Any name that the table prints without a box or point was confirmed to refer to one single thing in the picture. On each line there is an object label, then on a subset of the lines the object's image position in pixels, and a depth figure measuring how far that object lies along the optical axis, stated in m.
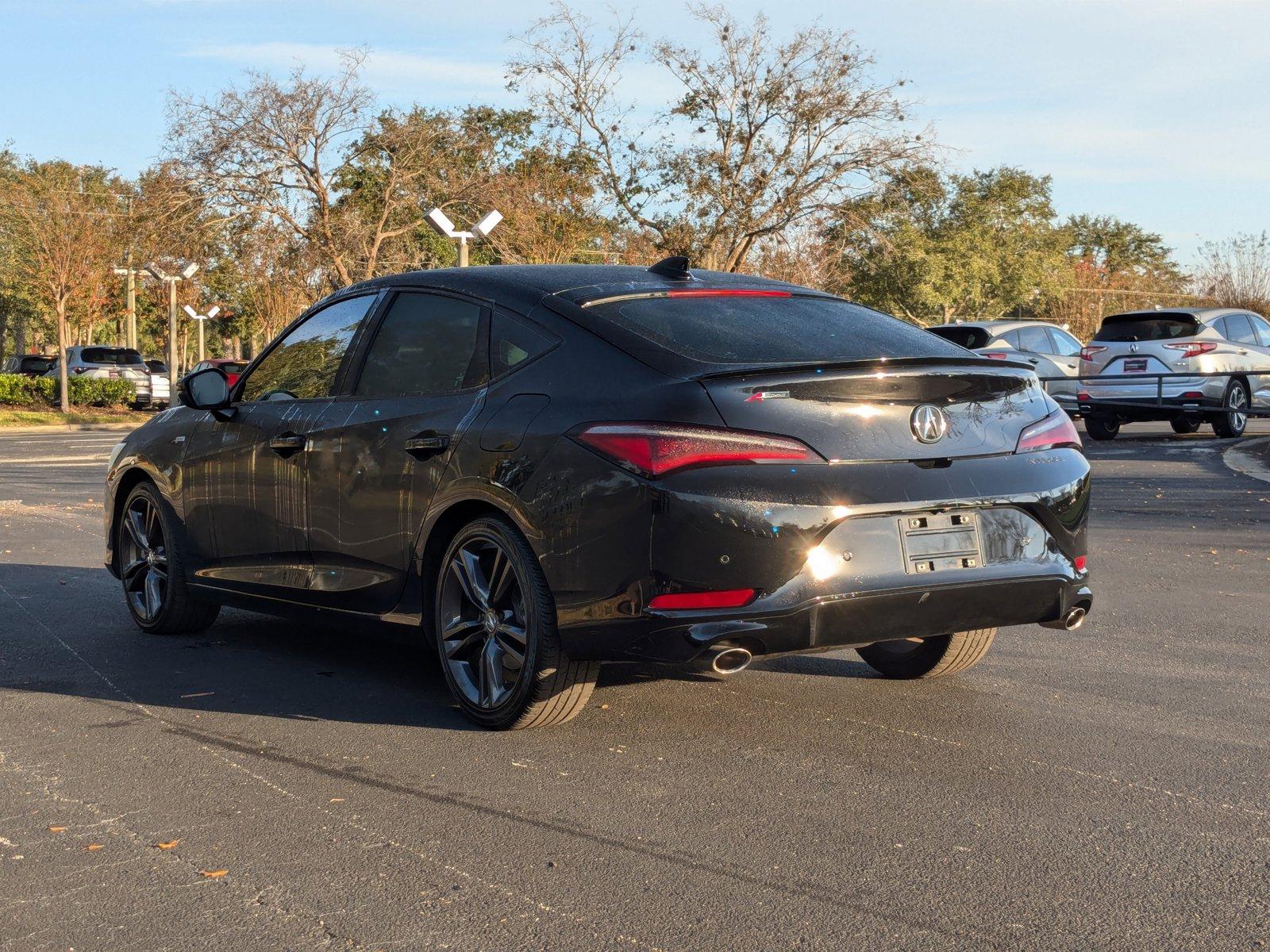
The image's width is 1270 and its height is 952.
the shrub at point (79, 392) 40.91
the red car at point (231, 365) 34.59
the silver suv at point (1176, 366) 21.41
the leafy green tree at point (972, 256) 59.25
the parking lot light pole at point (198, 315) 48.28
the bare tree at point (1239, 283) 45.84
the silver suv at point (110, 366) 43.25
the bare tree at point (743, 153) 36.69
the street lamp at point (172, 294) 36.94
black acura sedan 4.53
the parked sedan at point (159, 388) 44.69
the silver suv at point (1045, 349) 24.19
